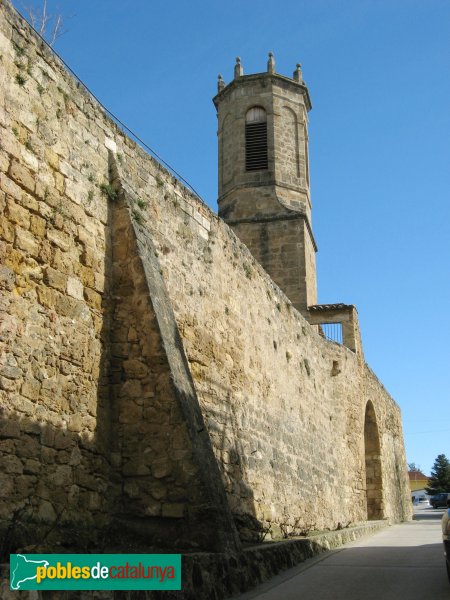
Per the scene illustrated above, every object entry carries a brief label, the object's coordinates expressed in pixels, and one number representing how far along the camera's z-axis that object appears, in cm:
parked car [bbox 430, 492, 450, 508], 4102
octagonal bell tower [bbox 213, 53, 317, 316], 2519
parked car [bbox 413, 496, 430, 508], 7094
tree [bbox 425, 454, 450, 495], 5769
